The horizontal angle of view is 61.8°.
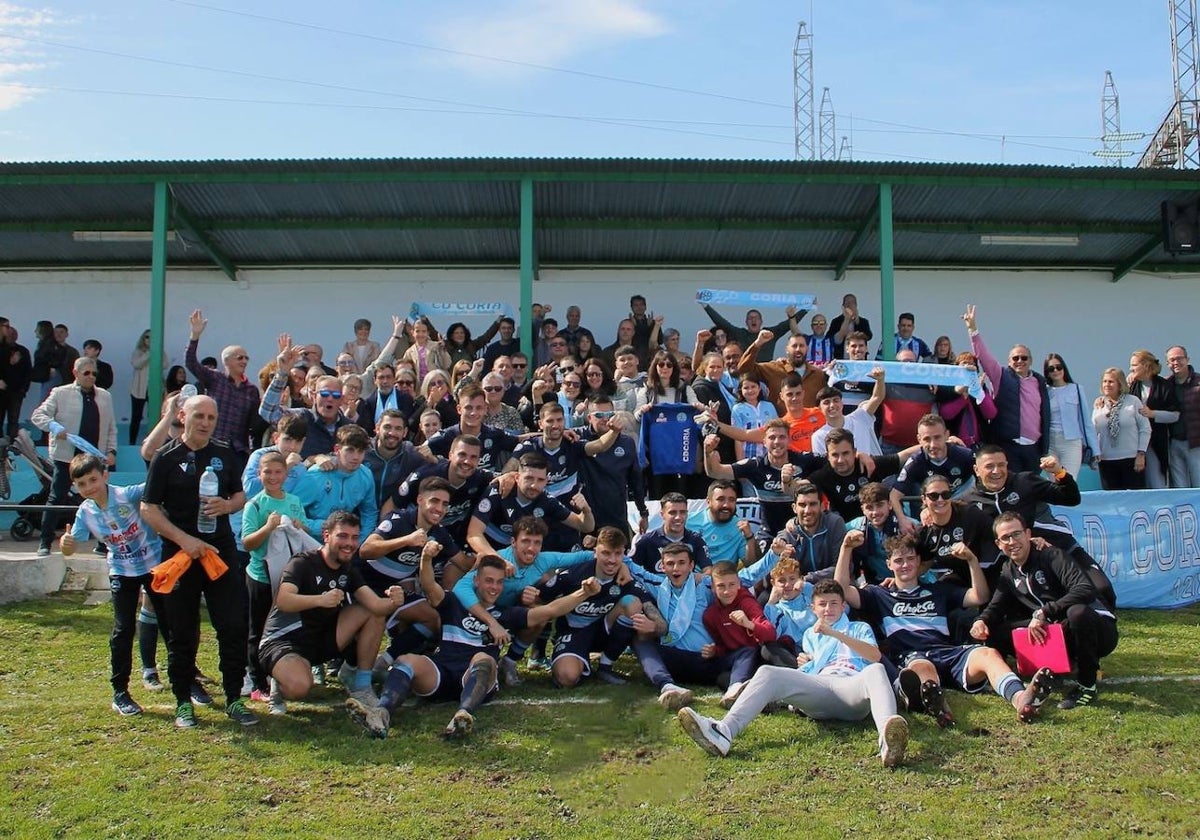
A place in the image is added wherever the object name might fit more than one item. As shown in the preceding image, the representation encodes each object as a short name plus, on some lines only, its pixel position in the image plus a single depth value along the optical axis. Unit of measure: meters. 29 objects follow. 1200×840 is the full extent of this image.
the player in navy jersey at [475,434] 7.37
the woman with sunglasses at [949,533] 6.76
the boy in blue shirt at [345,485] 6.72
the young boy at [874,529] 6.91
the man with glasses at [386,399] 8.91
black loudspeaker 12.56
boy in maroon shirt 6.32
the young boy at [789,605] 6.45
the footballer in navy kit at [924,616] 6.04
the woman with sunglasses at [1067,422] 9.81
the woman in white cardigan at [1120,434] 9.80
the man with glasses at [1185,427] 9.91
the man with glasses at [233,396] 9.05
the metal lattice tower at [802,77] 26.52
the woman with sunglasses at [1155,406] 9.99
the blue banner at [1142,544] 8.54
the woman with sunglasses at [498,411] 8.27
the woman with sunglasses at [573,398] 8.69
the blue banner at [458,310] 12.06
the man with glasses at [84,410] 9.98
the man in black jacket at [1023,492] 6.91
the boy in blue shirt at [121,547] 5.88
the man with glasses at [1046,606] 5.93
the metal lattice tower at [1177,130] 18.14
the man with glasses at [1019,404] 9.62
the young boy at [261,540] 6.13
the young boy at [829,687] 5.29
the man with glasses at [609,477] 7.84
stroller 10.30
